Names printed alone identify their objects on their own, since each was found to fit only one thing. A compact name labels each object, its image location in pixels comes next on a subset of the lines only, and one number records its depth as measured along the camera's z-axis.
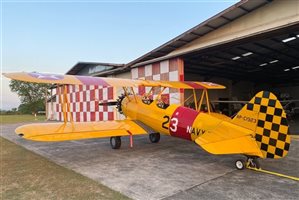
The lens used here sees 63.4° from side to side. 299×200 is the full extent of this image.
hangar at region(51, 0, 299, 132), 8.67
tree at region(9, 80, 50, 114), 50.84
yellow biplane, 4.32
